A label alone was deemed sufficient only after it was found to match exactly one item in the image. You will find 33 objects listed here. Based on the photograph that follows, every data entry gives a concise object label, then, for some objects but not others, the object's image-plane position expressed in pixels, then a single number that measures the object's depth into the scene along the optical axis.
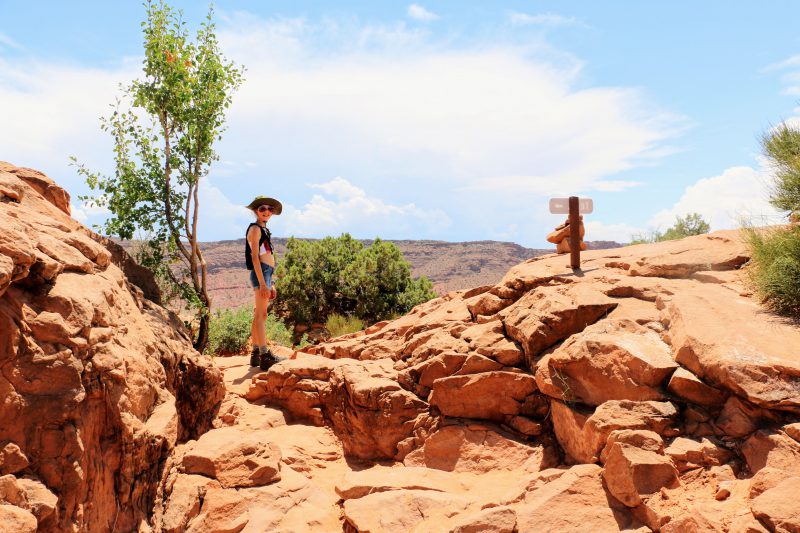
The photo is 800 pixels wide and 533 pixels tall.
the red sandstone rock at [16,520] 3.46
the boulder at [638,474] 4.64
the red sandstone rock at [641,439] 4.88
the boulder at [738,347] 4.76
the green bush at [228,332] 11.87
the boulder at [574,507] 4.67
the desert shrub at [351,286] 16.45
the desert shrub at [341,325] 14.16
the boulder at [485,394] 6.69
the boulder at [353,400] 7.07
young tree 8.76
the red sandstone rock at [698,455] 4.80
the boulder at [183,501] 4.98
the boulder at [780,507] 3.73
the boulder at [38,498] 3.75
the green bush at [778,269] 6.01
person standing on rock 8.37
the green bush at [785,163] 7.05
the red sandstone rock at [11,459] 3.78
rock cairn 9.85
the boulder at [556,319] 6.71
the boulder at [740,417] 4.84
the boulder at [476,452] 6.25
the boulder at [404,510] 5.07
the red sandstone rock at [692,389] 5.23
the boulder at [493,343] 6.90
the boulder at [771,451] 4.39
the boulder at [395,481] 5.73
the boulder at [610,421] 5.15
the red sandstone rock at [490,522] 4.64
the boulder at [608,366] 5.55
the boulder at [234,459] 5.50
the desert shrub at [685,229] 16.97
